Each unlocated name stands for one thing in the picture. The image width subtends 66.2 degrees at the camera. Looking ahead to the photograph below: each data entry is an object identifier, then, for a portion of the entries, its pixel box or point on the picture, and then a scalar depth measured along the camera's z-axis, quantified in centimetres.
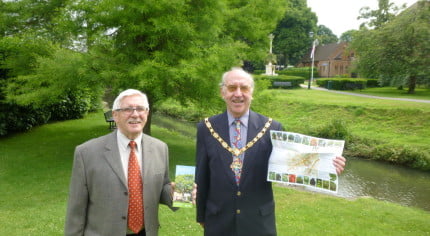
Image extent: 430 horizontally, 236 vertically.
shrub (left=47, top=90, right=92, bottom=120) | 1722
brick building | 5853
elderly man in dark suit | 282
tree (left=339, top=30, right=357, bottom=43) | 8797
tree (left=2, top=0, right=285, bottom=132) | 826
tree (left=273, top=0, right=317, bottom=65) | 5200
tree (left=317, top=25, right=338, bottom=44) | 8531
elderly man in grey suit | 256
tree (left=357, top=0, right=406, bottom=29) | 3762
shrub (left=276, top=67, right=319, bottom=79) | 4750
